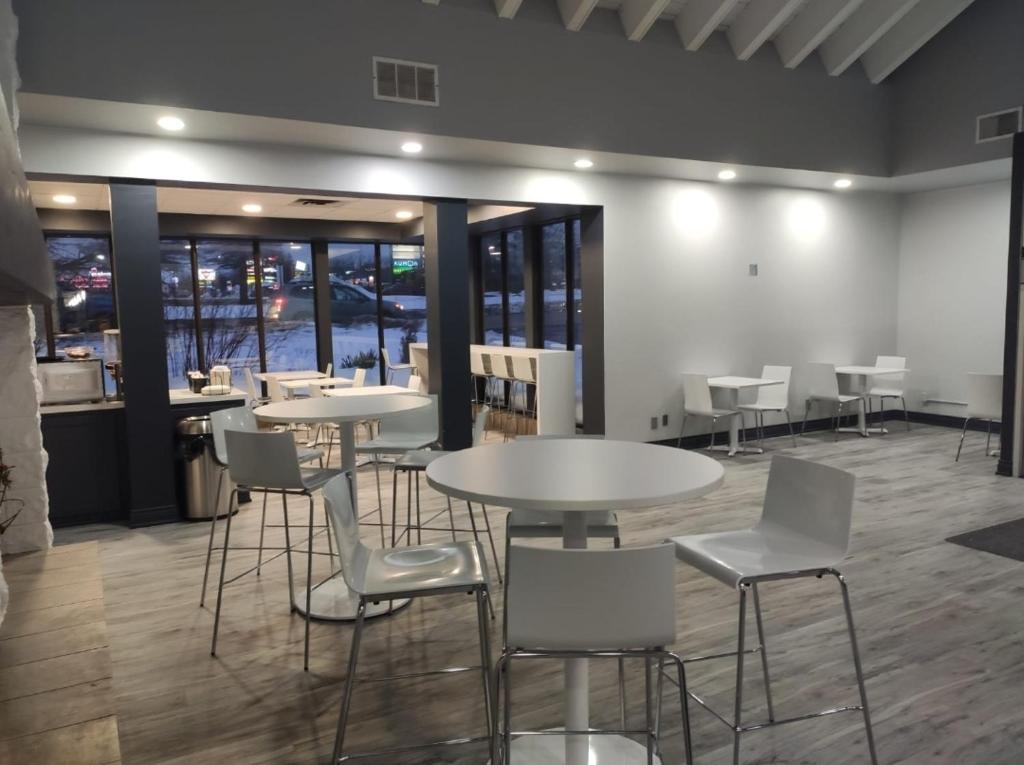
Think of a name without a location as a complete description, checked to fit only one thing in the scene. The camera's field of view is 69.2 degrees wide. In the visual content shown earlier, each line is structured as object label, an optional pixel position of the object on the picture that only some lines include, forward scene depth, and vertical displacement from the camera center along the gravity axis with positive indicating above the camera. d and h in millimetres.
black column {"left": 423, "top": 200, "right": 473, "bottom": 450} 6152 +104
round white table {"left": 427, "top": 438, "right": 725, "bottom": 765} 1863 -434
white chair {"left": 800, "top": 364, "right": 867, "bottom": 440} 7637 -721
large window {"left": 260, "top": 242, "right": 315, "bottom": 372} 10688 +352
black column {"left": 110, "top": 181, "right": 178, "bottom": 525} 4945 -134
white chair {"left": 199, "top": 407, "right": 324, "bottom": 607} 3568 -472
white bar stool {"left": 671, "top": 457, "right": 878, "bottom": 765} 2131 -710
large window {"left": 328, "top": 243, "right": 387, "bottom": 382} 11172 +327
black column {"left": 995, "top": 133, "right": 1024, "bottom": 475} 5688 -65
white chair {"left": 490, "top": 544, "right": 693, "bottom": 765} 1618 -622
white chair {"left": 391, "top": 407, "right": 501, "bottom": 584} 3569 -647
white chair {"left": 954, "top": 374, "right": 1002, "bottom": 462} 6148 -698
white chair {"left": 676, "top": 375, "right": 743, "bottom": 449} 6781 -743
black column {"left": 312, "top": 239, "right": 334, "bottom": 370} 10516 +386
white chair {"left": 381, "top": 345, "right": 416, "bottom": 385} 10141 -550
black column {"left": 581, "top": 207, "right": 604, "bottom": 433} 6758 +80
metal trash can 5047 -920
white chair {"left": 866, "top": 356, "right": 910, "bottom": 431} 7730 -786
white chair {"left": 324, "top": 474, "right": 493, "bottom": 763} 2102 -744
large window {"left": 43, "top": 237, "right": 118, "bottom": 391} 9375 +552
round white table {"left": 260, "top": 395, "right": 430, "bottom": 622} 3338 -392
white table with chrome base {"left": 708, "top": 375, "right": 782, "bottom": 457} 6806 -650
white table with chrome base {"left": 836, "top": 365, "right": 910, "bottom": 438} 7656 -666
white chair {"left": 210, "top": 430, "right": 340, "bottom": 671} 2971 -539
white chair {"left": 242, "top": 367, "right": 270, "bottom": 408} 8005 -600
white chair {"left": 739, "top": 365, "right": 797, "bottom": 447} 7273 -767
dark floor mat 4129 -1319
